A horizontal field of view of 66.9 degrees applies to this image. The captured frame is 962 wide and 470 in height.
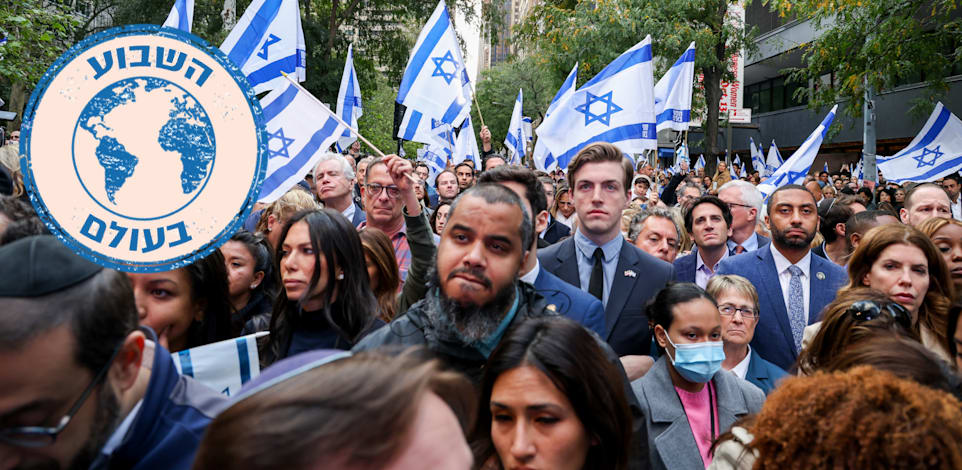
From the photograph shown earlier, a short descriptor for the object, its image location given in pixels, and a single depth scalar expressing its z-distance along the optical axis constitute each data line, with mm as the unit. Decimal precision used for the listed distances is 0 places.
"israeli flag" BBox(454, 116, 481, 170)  12305
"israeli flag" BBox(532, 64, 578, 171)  8177
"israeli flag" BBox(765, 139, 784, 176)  18641
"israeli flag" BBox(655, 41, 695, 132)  9468
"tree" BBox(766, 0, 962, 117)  13133
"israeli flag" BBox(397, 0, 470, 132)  7891
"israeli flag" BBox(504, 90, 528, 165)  13967
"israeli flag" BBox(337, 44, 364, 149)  10958
